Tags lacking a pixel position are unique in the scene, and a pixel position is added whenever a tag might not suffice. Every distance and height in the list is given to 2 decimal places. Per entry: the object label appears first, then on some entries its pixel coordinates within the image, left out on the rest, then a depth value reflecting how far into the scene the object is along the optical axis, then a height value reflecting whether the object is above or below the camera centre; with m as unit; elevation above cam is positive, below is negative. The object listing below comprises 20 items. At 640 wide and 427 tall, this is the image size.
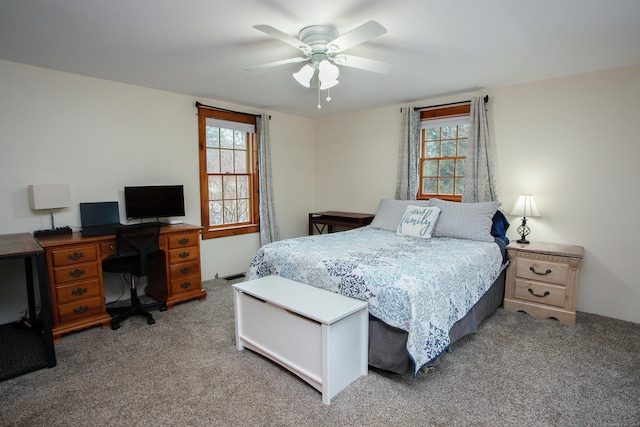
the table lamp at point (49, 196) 2.90 -0.12
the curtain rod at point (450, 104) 3.69 +0.92
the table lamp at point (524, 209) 3.33 -0.29
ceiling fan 2.03 +0.90
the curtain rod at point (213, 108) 4.03 +0.94
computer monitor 3.48 -0.20
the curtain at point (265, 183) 4.70 -0.02
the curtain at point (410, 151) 4.25 +0.38
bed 2.05 -0.65
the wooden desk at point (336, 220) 4.50 -0.55
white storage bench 1.96 -0.96
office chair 2.88 -0.66
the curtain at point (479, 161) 3.71 +0.21
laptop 3.19 -0.34
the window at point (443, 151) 4.04 +0.37
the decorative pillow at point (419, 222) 3.46 -0.44
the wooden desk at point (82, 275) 2.70 -0.80
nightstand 2.96 -0.92
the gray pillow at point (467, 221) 3.29 -0.41
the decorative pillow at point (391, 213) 3.91 -0.39
